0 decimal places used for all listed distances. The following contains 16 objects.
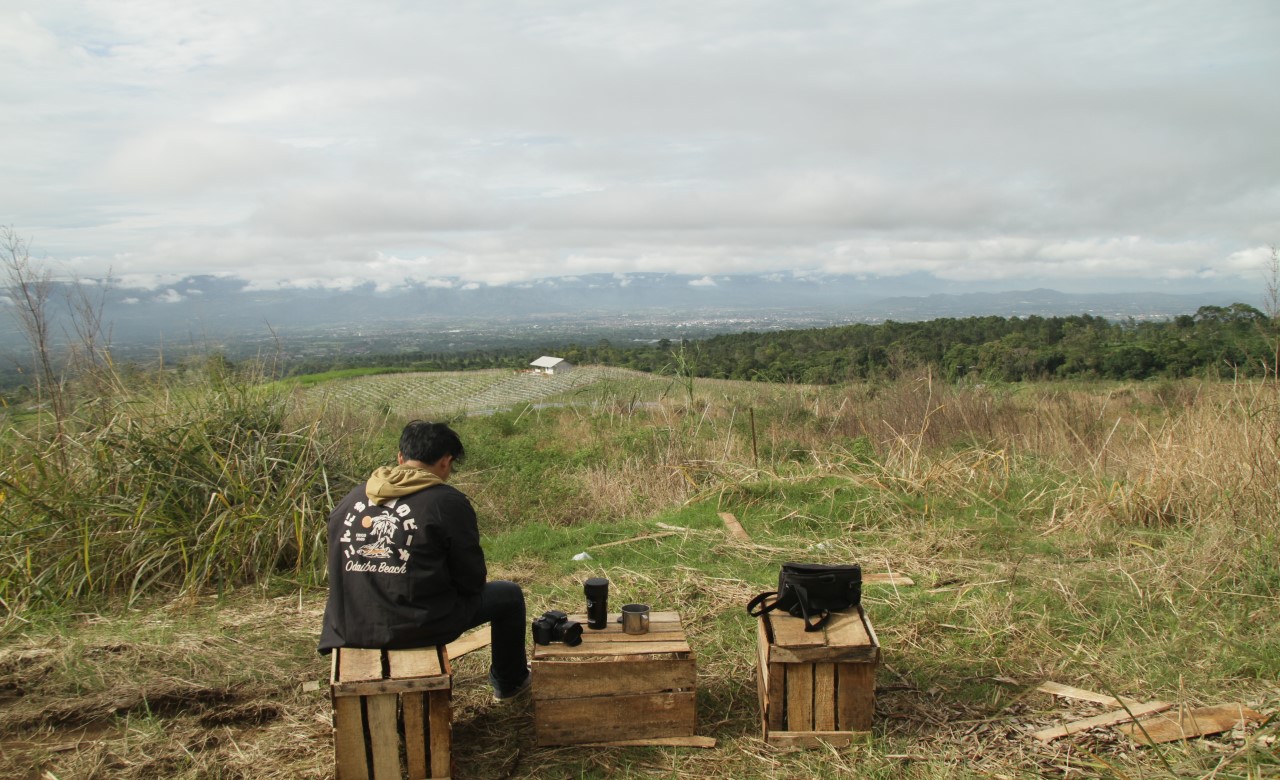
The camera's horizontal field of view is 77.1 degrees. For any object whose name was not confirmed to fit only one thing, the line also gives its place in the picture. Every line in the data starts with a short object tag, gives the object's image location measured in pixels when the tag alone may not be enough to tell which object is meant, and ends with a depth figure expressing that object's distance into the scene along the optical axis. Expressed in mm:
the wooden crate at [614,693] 3447
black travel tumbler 3727
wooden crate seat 3092
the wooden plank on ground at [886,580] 5430
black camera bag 3607
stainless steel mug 3682
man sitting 3270
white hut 25422
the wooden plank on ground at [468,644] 4383
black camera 3555
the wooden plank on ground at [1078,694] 3656
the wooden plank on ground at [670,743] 3477
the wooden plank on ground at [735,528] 6803
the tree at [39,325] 6371
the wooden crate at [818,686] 3359
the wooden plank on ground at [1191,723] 3301
